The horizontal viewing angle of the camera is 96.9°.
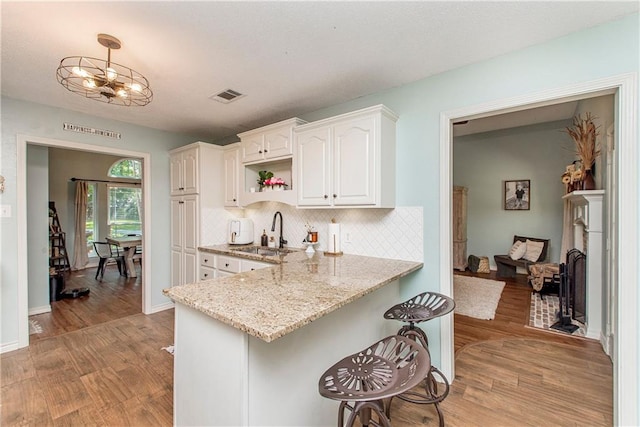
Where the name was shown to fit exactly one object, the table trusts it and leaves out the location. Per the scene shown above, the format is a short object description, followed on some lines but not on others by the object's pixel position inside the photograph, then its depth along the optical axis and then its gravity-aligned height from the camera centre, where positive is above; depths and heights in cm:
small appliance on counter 376 -27
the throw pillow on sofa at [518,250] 539 -76
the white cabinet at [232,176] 366 +47
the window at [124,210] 714 +6
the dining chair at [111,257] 575 -101
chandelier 187 +113
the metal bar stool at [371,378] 107 -71
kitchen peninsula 125 -68
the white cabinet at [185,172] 367 +55
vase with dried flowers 314 +69
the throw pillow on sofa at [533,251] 525 -75
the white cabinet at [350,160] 240 +47
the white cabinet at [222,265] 300 -61
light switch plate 276 +2
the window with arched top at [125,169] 704 +110
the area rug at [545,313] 319 -132
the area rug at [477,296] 372 -130
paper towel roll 294 -28
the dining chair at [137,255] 706 -108
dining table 555 -68
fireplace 288 -62
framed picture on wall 569 +32
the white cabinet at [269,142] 302 +79
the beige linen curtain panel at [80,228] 631 -35
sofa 524 -91
